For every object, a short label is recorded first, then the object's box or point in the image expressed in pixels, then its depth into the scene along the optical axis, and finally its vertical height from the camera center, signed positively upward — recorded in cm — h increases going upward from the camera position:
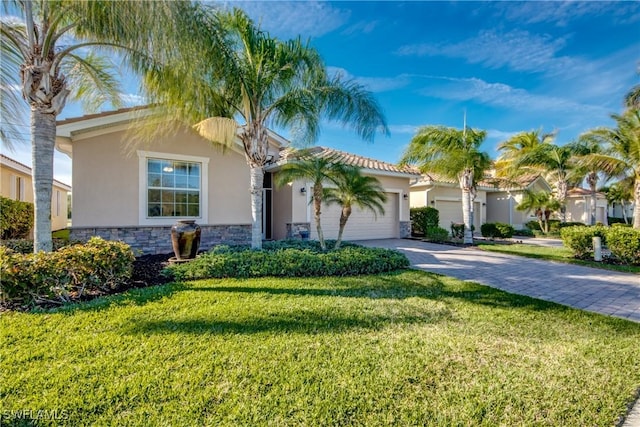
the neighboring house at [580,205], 2620 +141
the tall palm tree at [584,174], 1959 +323
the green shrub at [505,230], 1773 -68
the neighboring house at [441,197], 1952 +161
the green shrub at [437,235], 1605 -90
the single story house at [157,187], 970 +128
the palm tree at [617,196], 2500 +222
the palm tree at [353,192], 912 +90
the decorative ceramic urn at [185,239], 874 -61
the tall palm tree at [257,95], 747 +371
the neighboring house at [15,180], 1512 +225
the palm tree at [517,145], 2502 +685
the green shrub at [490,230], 1820 -72
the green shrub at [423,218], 1800 +8
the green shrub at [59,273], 492 -103
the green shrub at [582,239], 1075 -75
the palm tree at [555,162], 2106 +433
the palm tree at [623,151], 1194 +311
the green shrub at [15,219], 1036 +0
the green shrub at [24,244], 746 -71
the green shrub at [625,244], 951 -84
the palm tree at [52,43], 490 +342
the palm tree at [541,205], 1930 +99
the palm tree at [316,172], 920 +153
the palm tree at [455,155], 1391 +322
